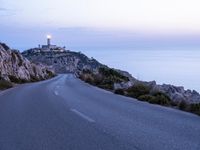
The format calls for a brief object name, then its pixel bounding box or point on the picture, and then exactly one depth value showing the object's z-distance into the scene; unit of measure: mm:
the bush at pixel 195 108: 16492
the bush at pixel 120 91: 27766
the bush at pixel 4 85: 37194
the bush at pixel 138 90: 25425
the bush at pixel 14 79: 51219
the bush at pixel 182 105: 17755
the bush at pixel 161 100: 20328
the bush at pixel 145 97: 22020
